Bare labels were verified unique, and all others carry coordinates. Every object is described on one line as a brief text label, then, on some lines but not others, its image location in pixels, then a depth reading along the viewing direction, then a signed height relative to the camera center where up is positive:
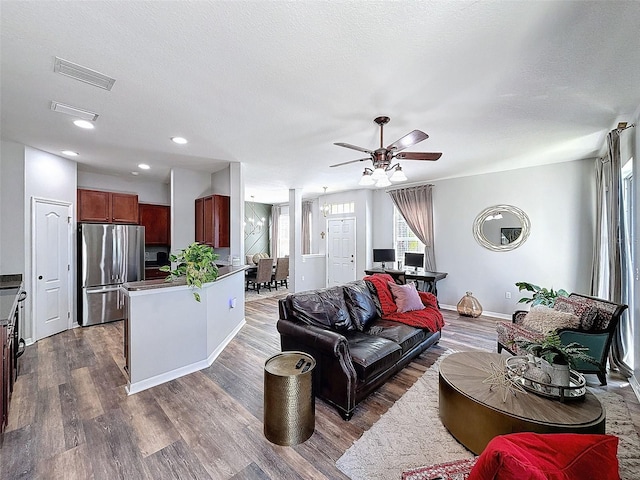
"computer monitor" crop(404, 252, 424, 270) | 5.83 -0.45
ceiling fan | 2.62 +0.85
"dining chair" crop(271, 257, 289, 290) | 7.53 -0.85
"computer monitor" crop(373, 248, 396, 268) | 6.23 -0.36
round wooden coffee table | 1.56 -1.06
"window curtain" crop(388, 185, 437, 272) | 5.82 +0.59
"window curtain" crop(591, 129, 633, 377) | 2.98 -0.21
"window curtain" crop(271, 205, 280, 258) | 9.41 +0.44
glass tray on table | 1.76 -1.01
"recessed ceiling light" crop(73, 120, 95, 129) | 2.90 +1.30
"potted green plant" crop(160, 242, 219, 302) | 2.88 -0.28
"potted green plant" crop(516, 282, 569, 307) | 3.68 -0.80
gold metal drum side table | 1.89 -1.19
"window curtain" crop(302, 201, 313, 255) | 8.36 +0.38
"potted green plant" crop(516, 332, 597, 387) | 1.80 -0.82
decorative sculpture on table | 1.84 -1.03
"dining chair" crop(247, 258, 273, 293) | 7.01 -0.84
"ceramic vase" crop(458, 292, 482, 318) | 5.04 -1.27
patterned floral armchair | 2.64 -0.93
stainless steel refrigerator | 4.46 -0.45
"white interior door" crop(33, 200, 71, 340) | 3.85 -0.38
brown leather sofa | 2.24 -1.00
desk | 5.29 -0.73
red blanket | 3.26 -0.94
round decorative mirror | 4.83 +0.21
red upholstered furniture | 0.67 -0.59
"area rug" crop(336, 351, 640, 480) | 1.73 -1.46
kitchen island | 2.60 -0.95
